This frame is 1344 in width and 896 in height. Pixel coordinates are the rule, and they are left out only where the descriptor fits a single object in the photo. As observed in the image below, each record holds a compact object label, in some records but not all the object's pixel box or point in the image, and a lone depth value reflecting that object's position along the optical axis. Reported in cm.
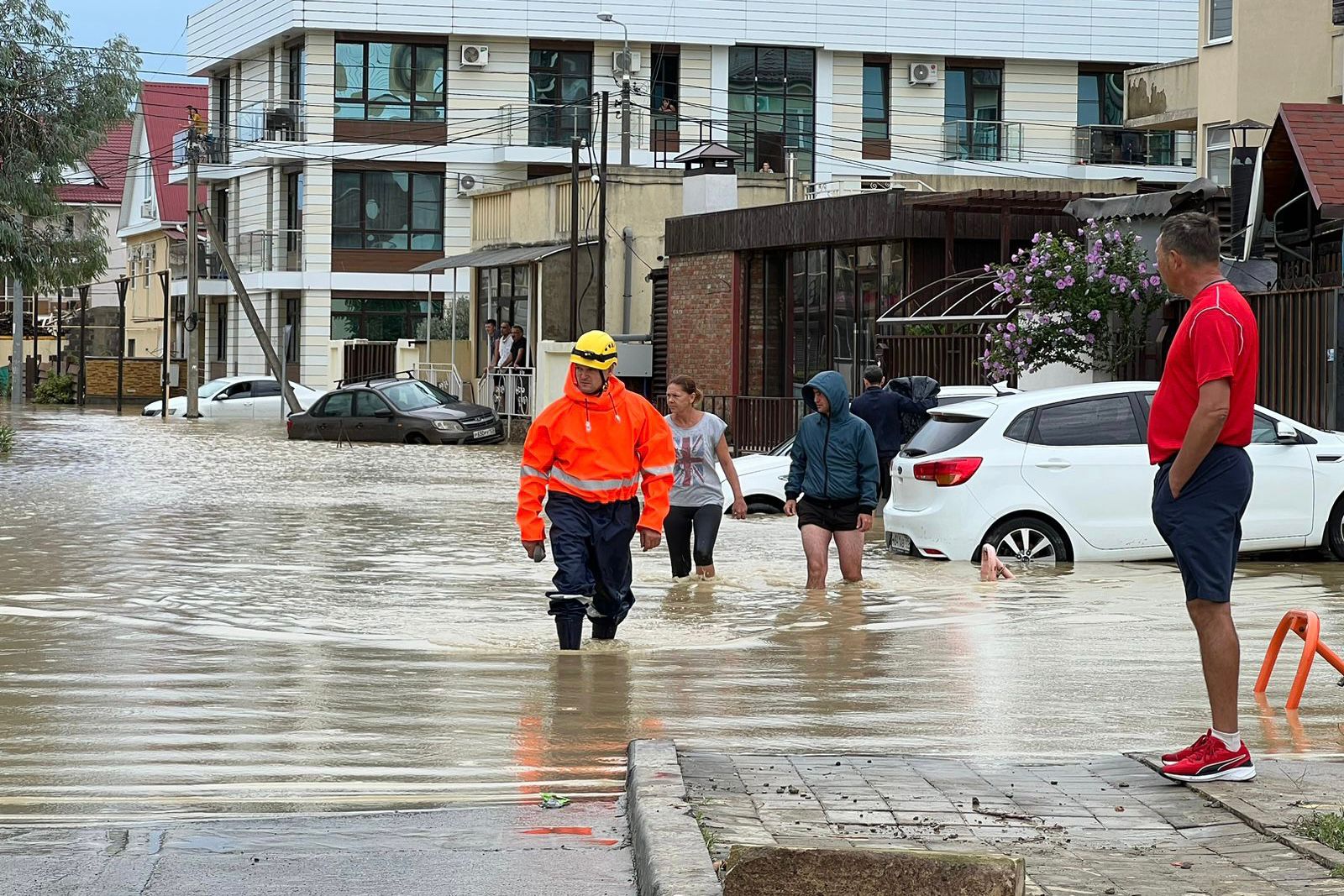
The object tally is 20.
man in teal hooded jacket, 1415
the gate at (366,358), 5378
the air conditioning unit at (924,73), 6234
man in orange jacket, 1078
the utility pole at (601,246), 4038
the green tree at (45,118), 3203
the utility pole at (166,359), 5281
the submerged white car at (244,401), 5203
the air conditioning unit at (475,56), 5947
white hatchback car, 1580
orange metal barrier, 877
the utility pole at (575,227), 3991
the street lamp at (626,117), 4711
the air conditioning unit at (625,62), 5529
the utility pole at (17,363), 6241
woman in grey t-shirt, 1498
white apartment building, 5969
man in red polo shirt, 712
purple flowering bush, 2289
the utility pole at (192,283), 5062
